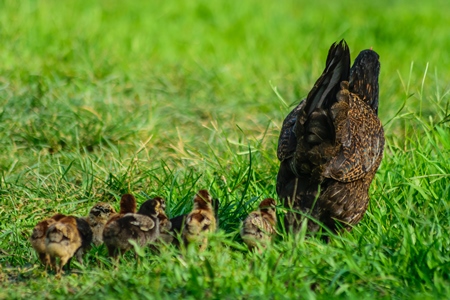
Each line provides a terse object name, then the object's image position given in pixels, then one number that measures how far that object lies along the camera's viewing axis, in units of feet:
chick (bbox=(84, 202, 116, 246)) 32.42
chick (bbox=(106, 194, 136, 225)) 32.89
